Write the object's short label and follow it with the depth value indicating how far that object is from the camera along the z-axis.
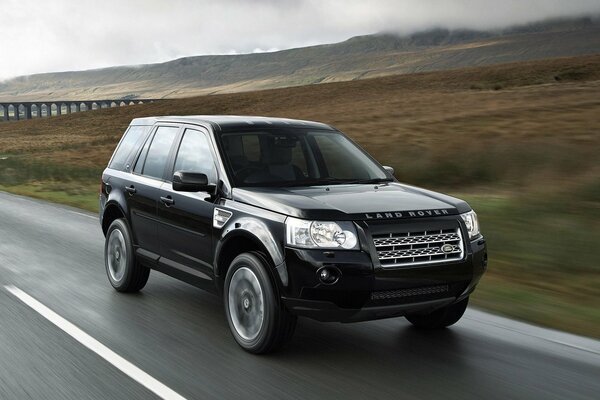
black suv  5.07
